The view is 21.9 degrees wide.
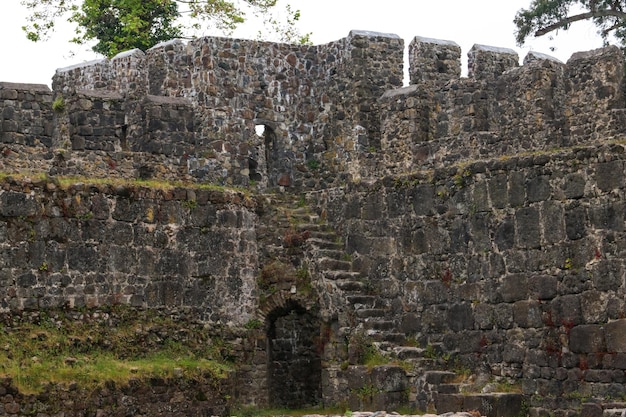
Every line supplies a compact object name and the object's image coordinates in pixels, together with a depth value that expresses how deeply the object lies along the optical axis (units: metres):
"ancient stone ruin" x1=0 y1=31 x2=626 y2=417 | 28.88
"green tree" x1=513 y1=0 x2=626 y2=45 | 42.41
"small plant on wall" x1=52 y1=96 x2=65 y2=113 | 35.59
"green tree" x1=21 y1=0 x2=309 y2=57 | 48.31
